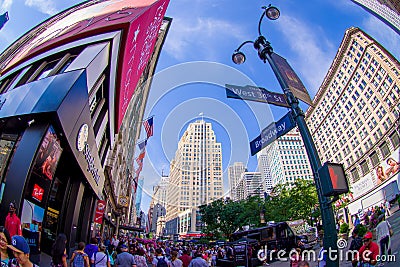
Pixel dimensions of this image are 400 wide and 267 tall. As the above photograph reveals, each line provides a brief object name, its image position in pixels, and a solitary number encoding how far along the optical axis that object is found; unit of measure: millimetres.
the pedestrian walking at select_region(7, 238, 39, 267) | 2533
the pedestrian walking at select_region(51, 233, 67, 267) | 4789
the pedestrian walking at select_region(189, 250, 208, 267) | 6637
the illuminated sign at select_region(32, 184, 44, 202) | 8008
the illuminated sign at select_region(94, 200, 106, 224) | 19203
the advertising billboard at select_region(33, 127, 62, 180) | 7804
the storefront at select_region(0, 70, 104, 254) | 7102
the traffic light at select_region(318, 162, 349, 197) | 3568
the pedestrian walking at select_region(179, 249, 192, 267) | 8564
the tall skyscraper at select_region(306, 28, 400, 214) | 33188
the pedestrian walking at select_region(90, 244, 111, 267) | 5820
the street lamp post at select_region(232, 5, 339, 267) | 3730
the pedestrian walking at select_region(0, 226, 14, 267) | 2671
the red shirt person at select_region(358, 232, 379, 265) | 5262
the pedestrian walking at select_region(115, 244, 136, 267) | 6152
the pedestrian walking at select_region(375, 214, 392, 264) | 6457
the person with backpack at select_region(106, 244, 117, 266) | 12195
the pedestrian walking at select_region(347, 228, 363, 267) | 6805
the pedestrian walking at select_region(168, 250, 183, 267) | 7374
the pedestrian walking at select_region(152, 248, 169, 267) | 8197
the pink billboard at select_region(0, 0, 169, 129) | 12680
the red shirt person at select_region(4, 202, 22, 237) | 6121
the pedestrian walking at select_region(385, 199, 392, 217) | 26812
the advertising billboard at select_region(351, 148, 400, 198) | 32269
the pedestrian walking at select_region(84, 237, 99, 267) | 6309
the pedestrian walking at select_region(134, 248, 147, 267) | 7070
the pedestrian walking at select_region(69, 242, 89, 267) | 4954
